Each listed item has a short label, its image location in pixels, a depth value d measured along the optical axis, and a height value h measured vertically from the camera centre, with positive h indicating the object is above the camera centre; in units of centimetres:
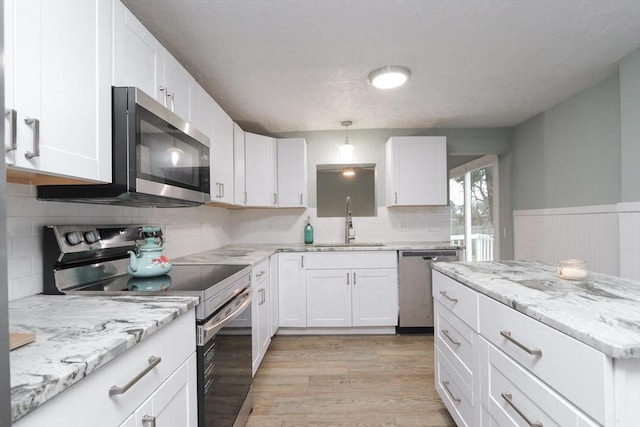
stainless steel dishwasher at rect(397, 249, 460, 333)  300 -66
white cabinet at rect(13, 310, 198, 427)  62 -44
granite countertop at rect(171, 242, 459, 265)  217 -29
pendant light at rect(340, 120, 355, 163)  326 +77
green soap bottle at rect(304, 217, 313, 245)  357 -18
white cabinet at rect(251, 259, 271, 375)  207 -71
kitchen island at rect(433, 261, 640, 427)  69 -40
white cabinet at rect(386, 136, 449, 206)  331 +54
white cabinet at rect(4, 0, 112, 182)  78 +41
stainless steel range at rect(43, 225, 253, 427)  122 -29
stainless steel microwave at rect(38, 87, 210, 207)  115 +27
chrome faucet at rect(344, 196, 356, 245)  354 -15
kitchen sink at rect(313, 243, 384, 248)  336 -30
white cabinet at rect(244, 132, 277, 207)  312 +53
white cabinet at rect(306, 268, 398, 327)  299 -80
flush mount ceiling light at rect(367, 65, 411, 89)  213 +105
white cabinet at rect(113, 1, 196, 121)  122 +76
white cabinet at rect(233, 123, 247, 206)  278 +50
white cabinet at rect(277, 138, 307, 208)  337 +54
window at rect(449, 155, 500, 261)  409 +17
